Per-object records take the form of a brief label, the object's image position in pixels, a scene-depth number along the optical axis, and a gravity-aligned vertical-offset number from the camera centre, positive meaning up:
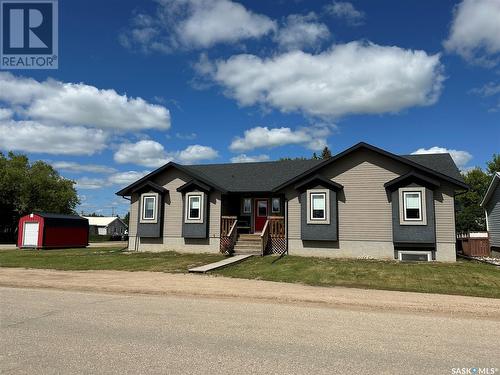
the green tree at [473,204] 53.84 +1.44
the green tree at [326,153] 56.95 +9.09
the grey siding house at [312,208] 18.56 +0.33
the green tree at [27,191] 50.59 +3.55
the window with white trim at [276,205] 23.53 +0.56
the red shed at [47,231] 33.12 -1.35
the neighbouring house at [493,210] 25.02 +0.21
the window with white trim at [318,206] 20.28 +0.42
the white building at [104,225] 89.31 -2.47
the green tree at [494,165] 62.04 +7.74
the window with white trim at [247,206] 24.31 +0.53
